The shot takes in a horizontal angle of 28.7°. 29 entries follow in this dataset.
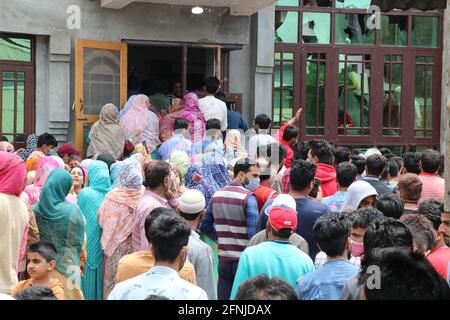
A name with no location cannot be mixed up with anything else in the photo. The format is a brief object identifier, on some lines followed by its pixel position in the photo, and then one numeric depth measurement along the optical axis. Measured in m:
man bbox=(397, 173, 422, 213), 8.11
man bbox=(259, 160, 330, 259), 7.26
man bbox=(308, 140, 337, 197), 9.43
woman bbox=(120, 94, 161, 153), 13.30
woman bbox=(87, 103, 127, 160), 13.04
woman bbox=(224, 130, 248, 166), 12.15
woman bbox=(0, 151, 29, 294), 6.62
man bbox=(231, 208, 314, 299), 5.95
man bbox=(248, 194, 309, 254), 6.47
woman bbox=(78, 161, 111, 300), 8.35
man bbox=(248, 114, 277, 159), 11.75
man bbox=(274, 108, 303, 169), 11.64
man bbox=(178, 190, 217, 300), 6.36
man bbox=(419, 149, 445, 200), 9.12
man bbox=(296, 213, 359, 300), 5.40
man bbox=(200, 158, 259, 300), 7.68
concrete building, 13.88
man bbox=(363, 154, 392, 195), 9.09
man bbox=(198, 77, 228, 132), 13.62
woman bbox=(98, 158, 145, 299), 7.84
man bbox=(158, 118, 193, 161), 12.05
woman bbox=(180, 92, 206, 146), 13.25
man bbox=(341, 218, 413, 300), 5.35
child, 6.35
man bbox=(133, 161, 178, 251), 7.36
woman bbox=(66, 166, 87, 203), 9.20
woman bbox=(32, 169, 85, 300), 7.20
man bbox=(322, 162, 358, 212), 8.34
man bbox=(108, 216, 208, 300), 4.54
